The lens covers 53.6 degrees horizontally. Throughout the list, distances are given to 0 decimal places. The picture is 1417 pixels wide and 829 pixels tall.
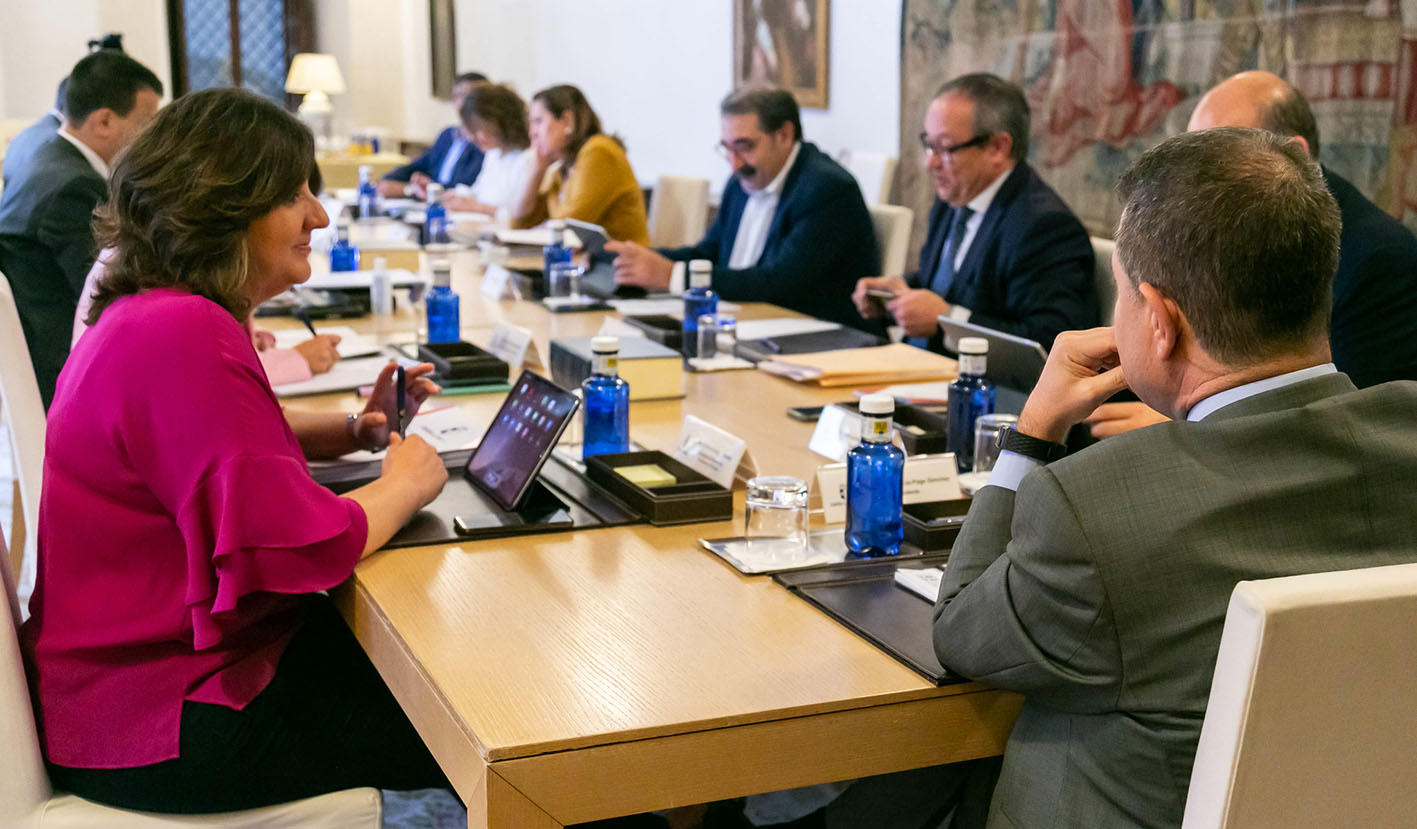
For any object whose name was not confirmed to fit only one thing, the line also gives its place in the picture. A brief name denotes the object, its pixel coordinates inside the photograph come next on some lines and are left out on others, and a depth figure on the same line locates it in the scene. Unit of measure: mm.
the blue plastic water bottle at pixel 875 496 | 1729
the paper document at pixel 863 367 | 2775
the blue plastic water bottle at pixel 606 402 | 2146
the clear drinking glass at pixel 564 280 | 3834
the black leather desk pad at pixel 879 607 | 1403
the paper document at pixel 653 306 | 3600
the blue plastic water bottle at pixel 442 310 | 3133
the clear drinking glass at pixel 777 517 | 1742
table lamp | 10609
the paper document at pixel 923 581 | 1578
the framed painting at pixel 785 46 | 6289
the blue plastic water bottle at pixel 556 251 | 3859
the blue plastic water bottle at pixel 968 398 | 2113
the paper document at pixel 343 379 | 2652
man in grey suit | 1175
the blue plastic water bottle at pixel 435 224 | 5055
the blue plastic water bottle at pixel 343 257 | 4332
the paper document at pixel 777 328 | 3221
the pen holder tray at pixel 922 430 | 2211
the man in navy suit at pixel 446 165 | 7863
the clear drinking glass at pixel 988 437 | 2062
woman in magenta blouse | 1535
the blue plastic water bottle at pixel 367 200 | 6375
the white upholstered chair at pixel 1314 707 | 1024
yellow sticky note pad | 1961
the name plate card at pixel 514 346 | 2889
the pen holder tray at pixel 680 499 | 1867
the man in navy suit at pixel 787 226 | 3969
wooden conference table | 1215
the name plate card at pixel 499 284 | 3955
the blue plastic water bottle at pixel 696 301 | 3010
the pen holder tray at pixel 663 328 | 3131
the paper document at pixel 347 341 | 3036
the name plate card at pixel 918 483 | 1845
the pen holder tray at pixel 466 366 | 2686
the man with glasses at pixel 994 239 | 3168
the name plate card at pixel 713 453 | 1962
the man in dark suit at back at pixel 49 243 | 3539
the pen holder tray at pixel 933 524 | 1746
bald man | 2447
